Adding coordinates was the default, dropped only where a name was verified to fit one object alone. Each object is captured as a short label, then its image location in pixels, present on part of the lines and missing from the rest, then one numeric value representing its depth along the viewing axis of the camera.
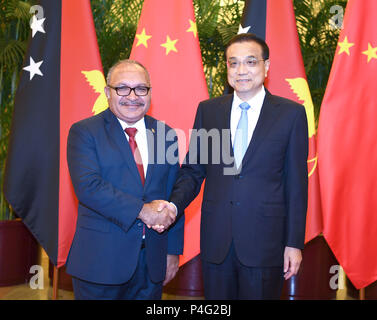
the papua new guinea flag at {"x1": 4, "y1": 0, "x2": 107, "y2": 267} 3.46
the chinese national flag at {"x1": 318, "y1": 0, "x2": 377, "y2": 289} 3.29
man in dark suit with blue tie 2.07
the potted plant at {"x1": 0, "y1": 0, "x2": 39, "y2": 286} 4.12
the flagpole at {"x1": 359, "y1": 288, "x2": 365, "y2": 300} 3.46
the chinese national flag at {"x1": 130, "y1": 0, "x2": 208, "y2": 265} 3.55
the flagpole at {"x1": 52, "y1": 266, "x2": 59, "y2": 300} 3.50
